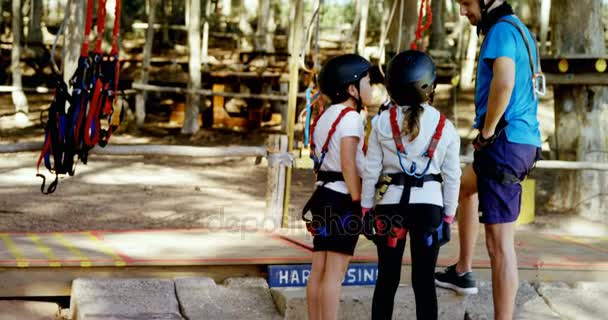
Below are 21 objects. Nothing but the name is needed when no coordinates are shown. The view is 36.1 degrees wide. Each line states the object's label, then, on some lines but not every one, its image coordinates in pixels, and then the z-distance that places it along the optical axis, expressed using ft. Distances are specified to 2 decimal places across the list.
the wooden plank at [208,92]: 48.31
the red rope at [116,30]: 15.66
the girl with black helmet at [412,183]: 12.08
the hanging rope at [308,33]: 19.39
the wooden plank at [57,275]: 14.53
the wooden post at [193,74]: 48.91
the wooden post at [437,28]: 59.57
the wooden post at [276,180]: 18.98
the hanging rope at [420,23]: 17.16
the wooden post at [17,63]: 50.80
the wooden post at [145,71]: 50.90
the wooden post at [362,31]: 49.75
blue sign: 15.35
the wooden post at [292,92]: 19.24
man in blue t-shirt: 12.53
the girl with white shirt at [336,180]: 12.60
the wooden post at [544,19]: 48.79
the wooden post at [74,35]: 33.96
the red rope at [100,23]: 15.20
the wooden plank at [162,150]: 17.25
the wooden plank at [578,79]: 24.86
